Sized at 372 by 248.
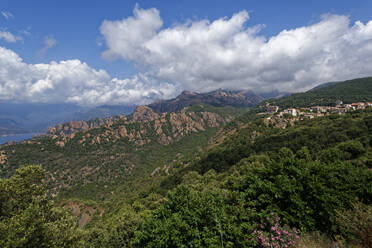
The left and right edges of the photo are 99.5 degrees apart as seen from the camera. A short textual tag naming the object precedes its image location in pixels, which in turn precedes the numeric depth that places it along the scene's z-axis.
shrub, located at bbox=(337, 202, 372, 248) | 9.43
